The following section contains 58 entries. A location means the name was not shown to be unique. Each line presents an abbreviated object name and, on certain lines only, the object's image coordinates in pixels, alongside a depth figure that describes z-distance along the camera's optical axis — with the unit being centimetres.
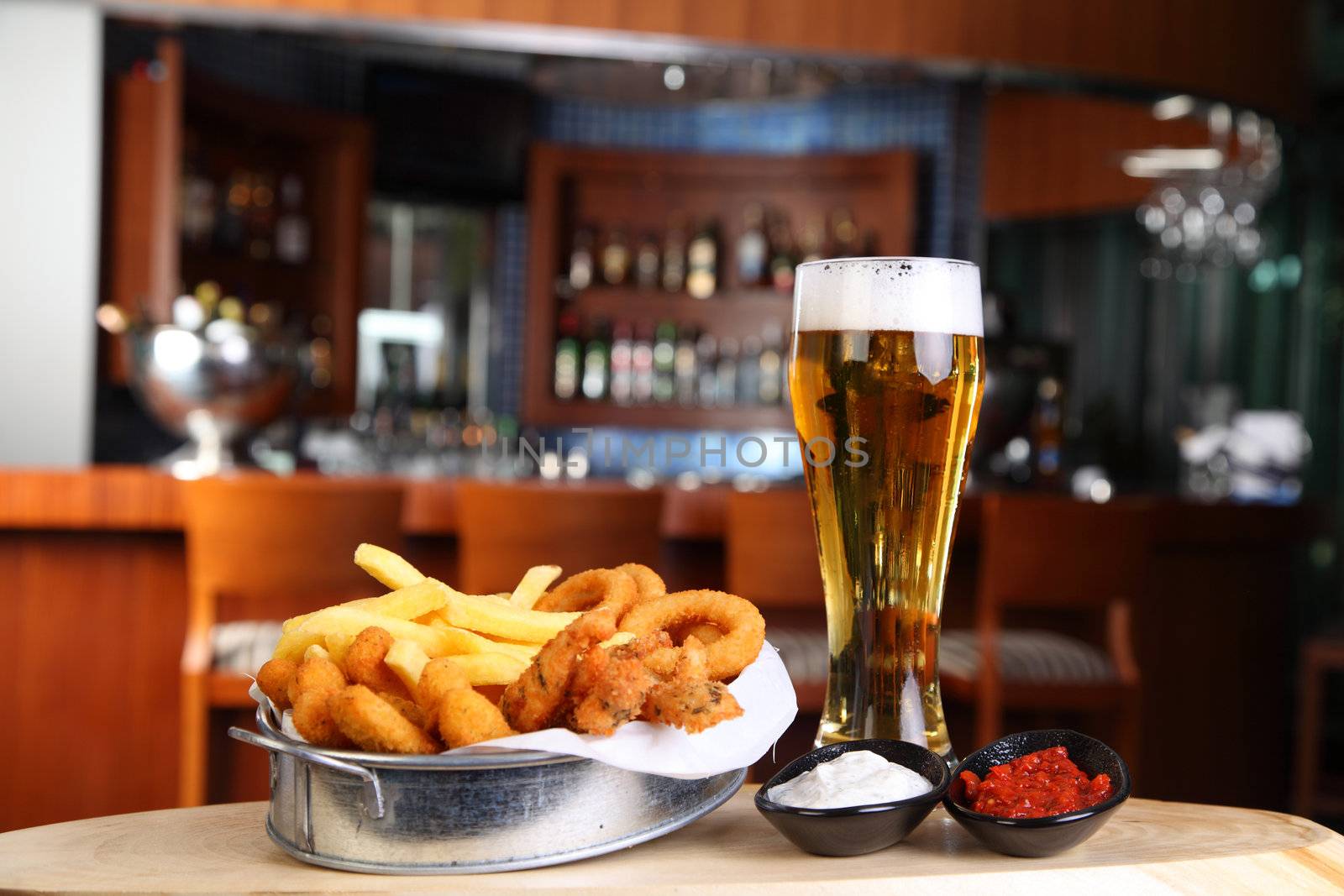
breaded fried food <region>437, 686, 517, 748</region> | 73
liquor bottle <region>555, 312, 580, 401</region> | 583
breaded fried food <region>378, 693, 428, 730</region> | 79
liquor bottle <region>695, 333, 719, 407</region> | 580
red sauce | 79
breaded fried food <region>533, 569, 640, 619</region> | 88
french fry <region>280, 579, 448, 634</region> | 90
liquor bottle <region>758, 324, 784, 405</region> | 570
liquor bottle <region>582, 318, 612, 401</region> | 582
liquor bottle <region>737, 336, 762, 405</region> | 577
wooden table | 71
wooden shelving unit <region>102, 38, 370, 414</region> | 402
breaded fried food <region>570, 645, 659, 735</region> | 73
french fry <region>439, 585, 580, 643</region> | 89
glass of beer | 94
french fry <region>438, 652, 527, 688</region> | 82
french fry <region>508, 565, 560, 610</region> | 100
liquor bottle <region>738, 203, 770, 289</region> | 580
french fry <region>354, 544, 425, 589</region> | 101
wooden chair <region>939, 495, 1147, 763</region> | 265
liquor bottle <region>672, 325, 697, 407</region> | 584
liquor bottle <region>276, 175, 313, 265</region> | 495
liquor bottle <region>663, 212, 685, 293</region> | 589
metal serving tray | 70
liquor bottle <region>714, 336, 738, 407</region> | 580
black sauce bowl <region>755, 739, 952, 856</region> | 75
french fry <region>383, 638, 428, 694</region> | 80
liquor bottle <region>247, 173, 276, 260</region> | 486
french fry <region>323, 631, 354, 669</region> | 83
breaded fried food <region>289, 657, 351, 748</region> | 75
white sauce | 77
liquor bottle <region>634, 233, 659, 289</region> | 593
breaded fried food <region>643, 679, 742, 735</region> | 75
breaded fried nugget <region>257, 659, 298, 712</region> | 81
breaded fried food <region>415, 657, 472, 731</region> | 75
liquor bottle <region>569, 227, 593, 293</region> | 585
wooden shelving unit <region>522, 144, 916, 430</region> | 572
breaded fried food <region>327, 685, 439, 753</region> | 72
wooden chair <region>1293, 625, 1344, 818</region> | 378
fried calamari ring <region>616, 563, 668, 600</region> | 90
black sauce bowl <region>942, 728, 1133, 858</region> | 76
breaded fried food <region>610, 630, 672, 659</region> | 76
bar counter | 272
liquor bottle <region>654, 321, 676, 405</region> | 584
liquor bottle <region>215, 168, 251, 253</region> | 473
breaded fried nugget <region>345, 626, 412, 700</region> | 80
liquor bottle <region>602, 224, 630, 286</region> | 590
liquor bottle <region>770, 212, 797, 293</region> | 583
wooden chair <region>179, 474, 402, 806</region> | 241
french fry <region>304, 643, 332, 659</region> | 80
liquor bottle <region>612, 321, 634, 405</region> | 583
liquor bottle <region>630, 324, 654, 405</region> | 583
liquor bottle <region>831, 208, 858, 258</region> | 571
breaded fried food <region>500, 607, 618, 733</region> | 75
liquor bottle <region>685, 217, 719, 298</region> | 586
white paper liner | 73
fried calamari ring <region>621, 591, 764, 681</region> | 84
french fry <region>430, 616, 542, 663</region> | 86
